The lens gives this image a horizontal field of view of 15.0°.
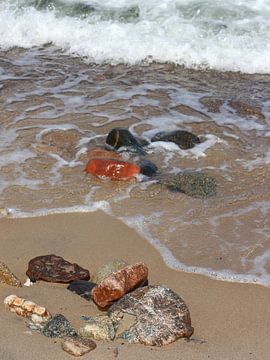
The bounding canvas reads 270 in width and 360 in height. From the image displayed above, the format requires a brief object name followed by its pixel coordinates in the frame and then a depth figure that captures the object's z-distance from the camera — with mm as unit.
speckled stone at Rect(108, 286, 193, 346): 4565
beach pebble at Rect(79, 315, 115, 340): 4548
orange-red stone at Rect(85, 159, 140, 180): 7745
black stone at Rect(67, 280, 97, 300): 5217
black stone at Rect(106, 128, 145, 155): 8572
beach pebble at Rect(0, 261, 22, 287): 5284
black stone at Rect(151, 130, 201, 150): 8821
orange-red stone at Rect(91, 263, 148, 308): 5042
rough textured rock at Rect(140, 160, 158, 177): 7900
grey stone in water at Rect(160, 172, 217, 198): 7429
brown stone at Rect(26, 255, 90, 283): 5483
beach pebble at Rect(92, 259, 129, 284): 5445
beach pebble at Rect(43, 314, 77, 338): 4531
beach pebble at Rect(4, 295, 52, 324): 4750
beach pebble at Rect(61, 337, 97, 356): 4313
